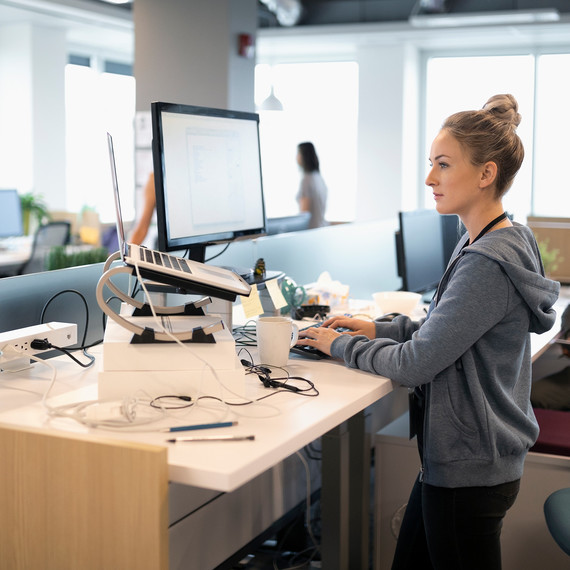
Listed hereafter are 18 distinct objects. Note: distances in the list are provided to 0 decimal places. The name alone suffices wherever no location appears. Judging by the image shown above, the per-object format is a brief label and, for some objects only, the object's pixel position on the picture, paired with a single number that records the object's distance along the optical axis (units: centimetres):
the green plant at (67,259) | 302
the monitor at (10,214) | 647
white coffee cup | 176
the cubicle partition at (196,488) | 185
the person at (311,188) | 636
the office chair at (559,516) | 177
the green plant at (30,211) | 731
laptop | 143
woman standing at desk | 149
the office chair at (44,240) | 582
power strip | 168
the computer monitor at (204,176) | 181
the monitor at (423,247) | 303
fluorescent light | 649
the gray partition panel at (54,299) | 187
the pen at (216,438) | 126
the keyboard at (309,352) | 187
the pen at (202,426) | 131
